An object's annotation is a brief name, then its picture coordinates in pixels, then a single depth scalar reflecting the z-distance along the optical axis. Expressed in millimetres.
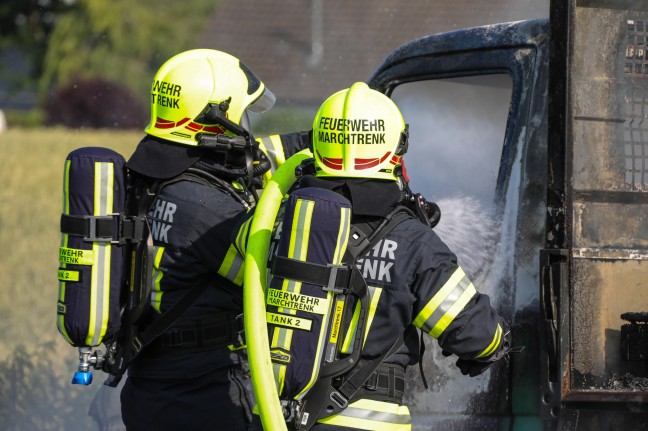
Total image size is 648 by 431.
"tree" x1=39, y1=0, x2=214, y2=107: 58179
